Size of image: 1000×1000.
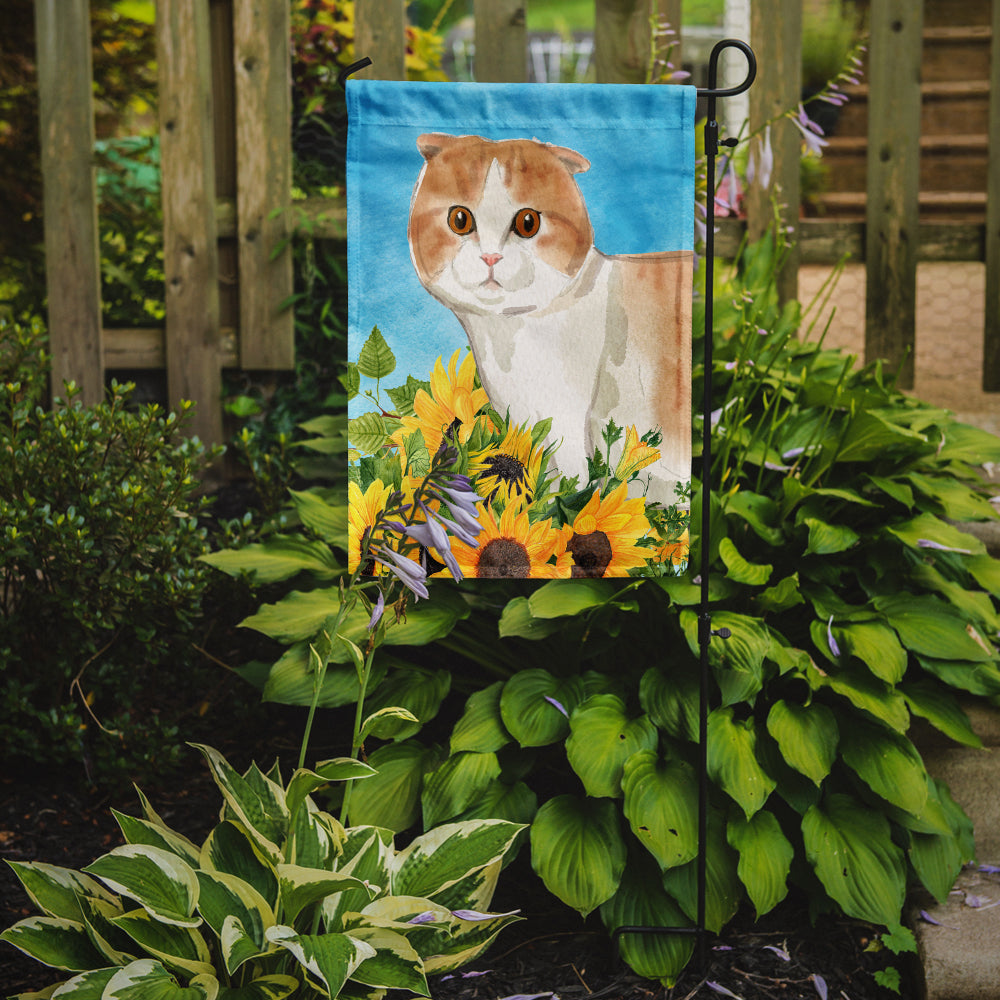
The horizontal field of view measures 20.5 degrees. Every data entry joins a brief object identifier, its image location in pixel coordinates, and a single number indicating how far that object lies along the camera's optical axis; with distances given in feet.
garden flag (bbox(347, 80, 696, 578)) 7.57
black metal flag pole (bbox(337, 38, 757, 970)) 7.56
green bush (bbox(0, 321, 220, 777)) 8.31
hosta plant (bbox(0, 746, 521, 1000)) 7.13
